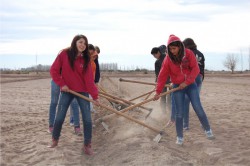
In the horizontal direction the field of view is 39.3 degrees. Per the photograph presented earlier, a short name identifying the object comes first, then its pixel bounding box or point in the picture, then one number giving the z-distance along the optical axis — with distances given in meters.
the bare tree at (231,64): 108.62
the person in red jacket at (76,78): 5.27
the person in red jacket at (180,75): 5.36
